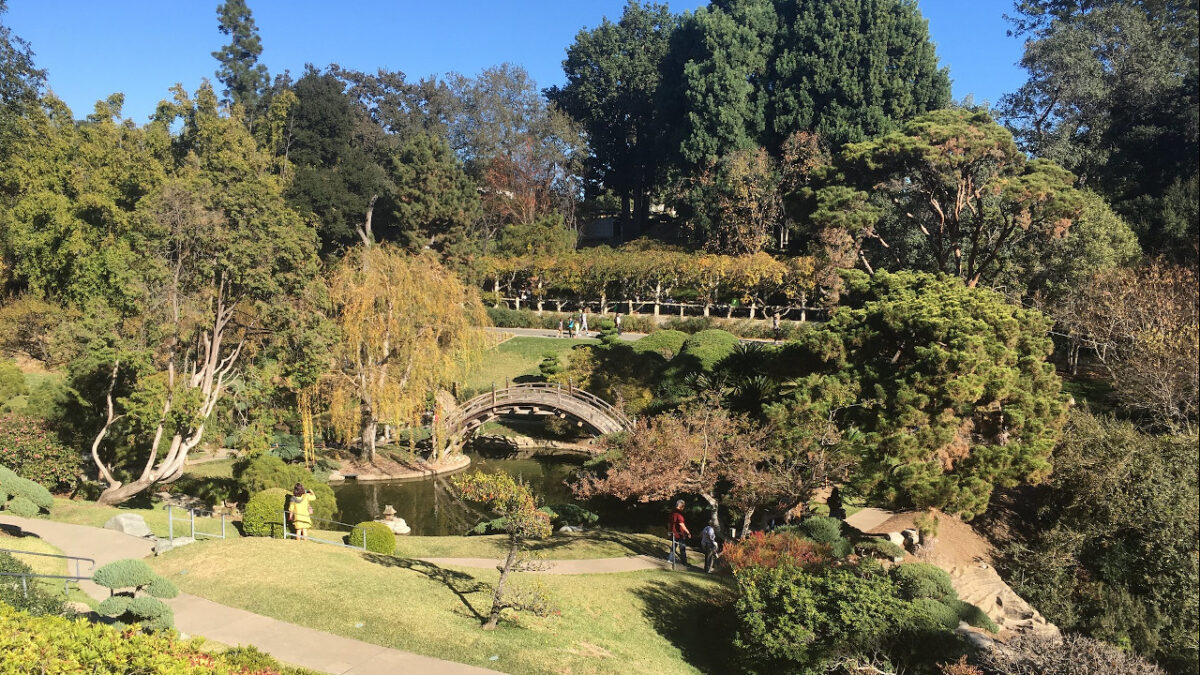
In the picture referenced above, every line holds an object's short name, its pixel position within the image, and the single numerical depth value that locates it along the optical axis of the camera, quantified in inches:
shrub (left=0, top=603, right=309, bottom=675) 353.7
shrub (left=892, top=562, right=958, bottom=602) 566.0
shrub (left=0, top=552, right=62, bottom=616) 462.6
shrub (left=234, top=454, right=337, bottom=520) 954.1
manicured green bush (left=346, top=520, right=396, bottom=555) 761.0
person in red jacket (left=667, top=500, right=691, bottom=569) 814.5
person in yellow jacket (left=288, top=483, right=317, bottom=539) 750.5
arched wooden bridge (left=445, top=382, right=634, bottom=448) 1320.1
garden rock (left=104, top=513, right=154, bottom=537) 732.7
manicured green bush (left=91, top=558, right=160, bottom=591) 467.8
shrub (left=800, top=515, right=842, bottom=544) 756.6
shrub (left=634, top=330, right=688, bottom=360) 1525.6
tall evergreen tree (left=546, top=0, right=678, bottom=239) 2721.5
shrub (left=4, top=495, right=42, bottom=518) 741.9
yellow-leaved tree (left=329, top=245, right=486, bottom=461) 1218.0
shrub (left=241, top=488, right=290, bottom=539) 767.1
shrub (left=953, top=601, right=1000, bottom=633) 574.8
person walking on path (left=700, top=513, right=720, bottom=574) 794.2
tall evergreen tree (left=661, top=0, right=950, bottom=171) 2138.3
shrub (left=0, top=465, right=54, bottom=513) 758.5
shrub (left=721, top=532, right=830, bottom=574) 634.8
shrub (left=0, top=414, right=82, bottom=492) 864.3
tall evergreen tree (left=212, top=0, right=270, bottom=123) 2829.7
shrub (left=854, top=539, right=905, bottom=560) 750.5
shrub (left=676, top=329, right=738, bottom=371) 1256.2
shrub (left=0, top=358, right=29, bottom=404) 1065.0
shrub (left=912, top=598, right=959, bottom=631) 519.5
